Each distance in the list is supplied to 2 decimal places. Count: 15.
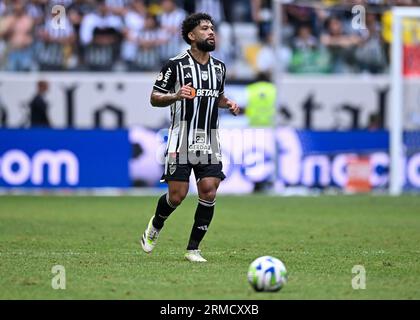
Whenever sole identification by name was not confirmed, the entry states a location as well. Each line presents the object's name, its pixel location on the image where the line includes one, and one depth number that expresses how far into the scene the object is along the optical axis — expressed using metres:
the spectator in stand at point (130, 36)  26.36
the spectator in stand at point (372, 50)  25.89
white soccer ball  8.04
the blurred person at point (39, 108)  22.98
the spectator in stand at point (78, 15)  26.14
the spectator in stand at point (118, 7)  26.61
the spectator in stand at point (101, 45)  26.20
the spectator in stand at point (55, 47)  26.02
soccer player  10.38
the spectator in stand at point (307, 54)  26.61
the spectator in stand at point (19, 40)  25.92
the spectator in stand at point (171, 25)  26.30
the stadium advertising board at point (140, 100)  25.66
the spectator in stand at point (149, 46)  26.36
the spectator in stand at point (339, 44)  26.48
